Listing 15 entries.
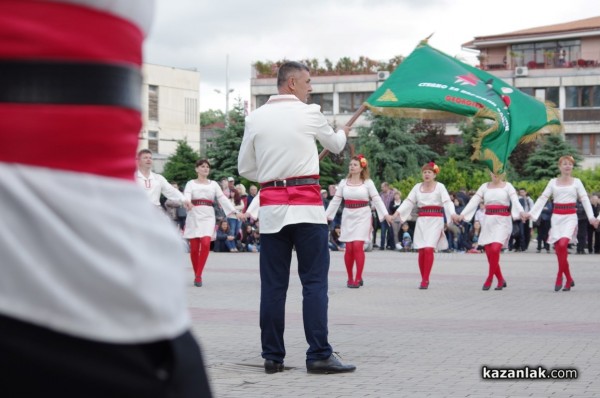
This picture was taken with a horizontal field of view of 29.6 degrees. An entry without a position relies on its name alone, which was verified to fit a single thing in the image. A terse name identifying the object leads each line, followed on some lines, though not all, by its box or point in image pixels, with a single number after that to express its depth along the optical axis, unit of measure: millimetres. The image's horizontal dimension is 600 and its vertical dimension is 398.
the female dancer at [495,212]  17859
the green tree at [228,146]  51125
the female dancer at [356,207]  18297
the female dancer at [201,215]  18016
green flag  11352
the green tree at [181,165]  56562
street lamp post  89375
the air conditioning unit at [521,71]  79562
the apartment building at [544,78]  80188
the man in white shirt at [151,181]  15867
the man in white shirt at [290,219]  7918
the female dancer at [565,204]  17698
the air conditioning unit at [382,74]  77344
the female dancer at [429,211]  18094
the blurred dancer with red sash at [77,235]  1939
